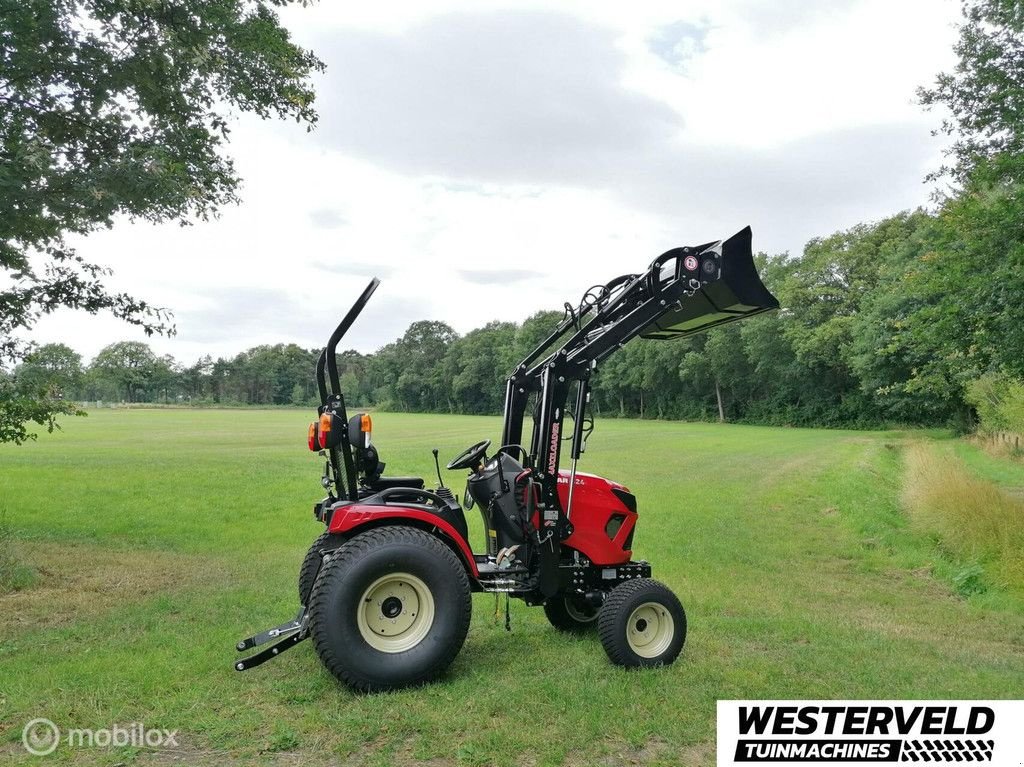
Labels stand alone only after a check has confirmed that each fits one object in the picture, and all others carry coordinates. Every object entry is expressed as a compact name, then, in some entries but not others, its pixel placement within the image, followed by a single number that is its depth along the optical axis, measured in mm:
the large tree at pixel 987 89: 12469
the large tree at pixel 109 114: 6605
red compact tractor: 4941
